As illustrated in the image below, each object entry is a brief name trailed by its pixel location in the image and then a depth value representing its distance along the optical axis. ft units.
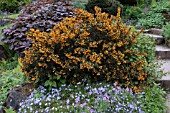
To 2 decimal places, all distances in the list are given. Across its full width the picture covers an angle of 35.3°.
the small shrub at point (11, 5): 32.24
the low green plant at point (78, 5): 28.44
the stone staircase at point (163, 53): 13.08
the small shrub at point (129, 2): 29.32
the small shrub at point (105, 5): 25.23
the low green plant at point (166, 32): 18.48
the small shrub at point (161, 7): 25.93
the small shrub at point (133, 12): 27.08
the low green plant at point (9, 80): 12.55
